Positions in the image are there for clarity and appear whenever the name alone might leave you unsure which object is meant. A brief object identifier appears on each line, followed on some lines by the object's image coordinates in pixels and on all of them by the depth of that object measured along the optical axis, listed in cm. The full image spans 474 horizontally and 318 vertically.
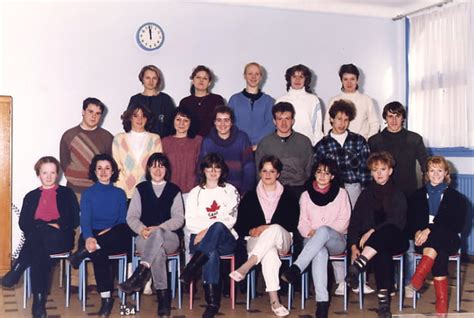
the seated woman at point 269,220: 489
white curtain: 696
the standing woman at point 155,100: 583
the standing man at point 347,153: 541
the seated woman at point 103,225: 491
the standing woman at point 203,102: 579
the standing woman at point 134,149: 541
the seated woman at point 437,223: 480
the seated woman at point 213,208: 498
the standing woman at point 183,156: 545
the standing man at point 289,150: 543
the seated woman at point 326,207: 501
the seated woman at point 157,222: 488
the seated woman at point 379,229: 481
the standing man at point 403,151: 549
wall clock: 684
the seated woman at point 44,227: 482
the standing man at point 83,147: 557
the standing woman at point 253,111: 584
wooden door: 611
